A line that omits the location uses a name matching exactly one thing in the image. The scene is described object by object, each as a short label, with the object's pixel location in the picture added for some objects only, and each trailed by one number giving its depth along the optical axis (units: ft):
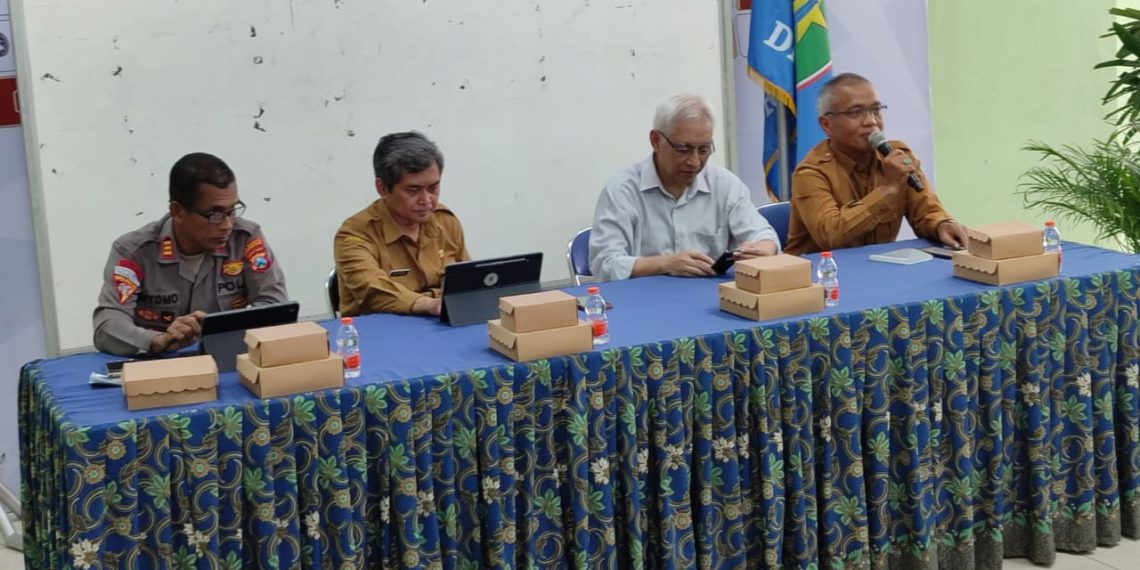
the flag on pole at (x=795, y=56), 16.11
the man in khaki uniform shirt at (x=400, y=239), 10.96
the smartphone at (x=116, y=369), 8.62
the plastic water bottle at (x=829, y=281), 9.91
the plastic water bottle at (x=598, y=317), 9.07
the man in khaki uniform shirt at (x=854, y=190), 12.65
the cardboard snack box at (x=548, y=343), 8.67
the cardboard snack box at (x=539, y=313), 8.74
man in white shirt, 12.44
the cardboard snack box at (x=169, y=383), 7.74
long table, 7.74
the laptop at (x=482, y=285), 10.09
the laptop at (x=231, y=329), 8.87
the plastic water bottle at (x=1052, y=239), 10.80
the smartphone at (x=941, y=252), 11.70
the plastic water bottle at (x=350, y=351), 8.46
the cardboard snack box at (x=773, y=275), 9.55
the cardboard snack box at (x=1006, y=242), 10.27
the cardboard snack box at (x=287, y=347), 8.05
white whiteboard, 13.37
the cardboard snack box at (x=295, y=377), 7.98
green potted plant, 14.34
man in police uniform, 9.80
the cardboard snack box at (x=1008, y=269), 10.21
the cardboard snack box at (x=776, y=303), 9.46
